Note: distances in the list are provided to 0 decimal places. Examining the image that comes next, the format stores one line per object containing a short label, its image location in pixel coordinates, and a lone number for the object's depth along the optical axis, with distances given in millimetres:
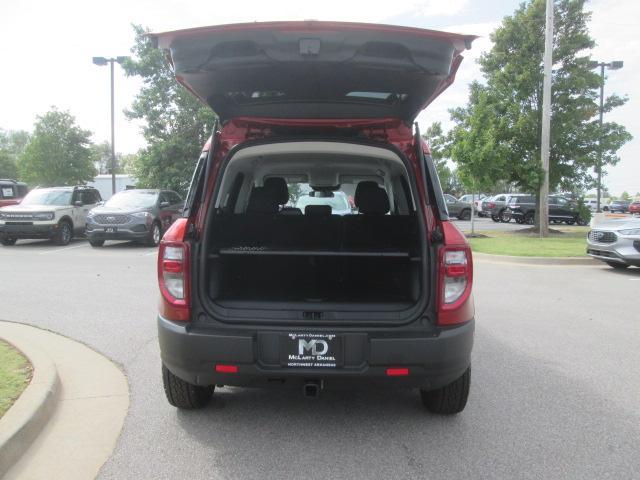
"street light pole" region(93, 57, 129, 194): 23062
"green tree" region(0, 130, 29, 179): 55312
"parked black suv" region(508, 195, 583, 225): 28328
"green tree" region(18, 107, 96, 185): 30469
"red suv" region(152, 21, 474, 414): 2875
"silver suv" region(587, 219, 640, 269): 9953
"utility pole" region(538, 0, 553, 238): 15867
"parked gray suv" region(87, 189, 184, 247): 14477
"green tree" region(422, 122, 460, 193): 20375
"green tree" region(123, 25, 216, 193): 22844
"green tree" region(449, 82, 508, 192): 17531
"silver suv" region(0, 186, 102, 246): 14781
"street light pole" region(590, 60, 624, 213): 19252
